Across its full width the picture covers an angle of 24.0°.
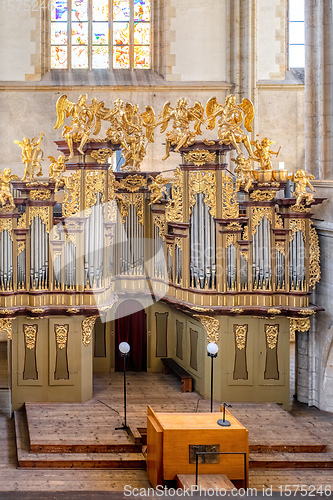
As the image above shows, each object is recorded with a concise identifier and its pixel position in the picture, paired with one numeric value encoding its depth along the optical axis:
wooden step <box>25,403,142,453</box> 15.02
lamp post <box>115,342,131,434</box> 15.34
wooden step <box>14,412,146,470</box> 14.57
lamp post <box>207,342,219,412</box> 14.21
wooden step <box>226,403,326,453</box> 15.11
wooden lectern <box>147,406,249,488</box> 13.25
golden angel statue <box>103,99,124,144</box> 17.41
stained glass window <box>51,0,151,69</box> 24.70
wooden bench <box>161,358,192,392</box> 18.06
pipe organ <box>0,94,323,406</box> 17.19
